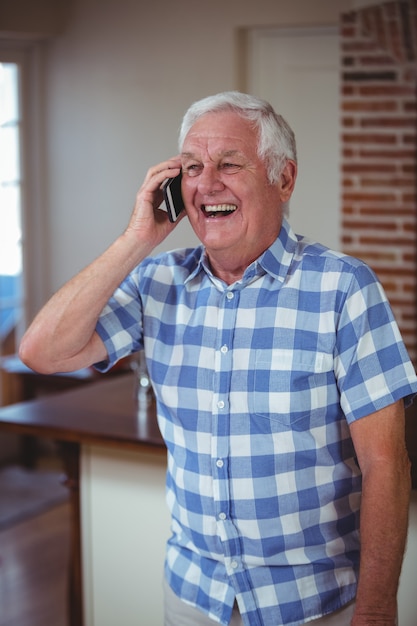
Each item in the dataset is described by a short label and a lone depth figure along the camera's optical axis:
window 5.32
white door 4.65
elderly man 1.53
